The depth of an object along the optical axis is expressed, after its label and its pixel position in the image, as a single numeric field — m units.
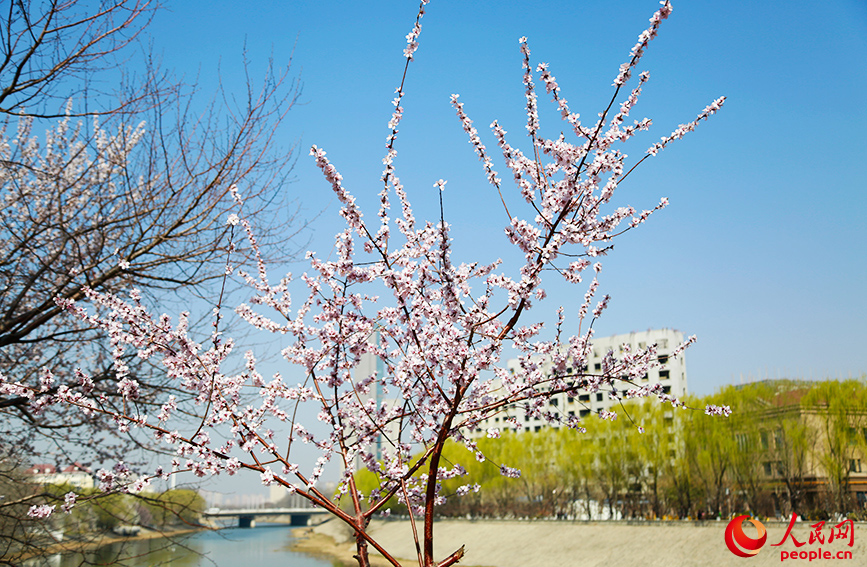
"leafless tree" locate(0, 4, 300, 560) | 5.07
